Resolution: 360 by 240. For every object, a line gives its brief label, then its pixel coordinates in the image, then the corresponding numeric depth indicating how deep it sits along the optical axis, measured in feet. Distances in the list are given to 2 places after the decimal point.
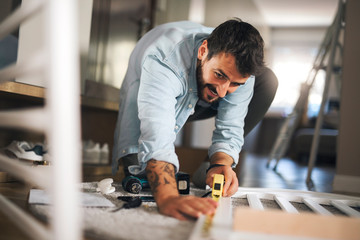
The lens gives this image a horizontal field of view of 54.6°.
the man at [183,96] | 3.00
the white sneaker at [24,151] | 4.60
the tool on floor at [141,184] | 3.82
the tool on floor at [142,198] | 3.32
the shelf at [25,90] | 4.10
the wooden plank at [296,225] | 2.12
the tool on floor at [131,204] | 2.95
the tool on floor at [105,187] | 3.64
